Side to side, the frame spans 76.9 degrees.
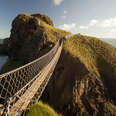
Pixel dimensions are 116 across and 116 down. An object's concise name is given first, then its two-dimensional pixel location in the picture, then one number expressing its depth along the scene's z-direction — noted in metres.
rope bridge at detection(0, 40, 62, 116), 2.77
